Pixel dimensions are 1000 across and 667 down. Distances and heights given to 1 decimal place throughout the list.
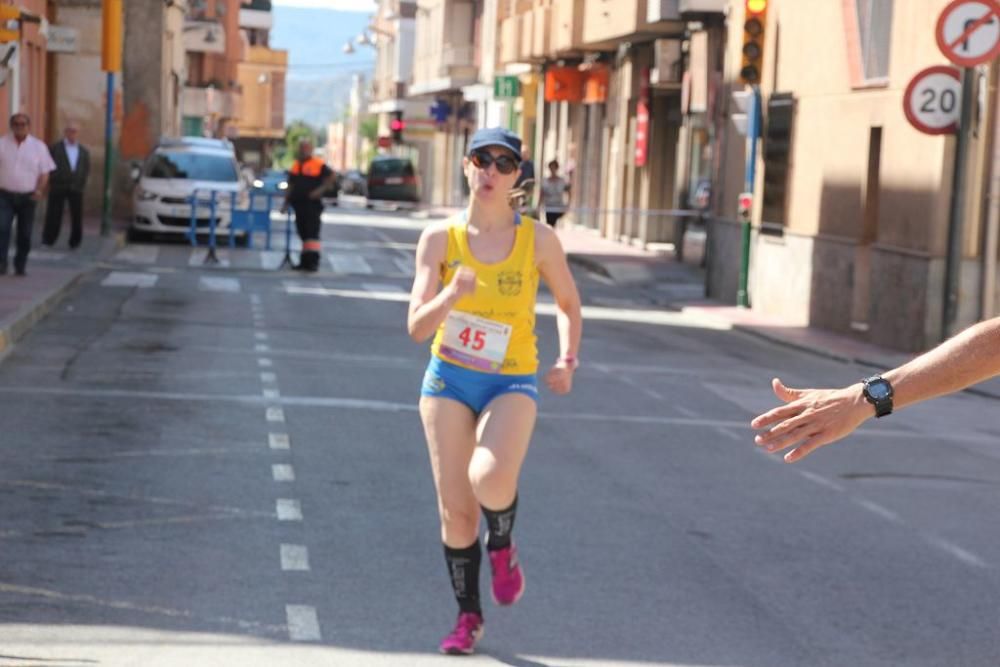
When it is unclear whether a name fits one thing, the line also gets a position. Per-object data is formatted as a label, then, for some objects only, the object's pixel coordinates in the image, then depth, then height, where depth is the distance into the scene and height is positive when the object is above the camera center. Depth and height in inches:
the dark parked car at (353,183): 3747.5 -163.8
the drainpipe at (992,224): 856.9 -40.8
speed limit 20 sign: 839.1 +7.1
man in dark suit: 1215.6 -61.2
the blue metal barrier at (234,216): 1318.9 -80.8
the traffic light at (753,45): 1058.1 +31.3
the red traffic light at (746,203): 1119.5 -48.6
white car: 1382.9 -68.1
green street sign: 2541.8 +11.7
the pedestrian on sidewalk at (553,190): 1682.0 -71.2
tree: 7159.5 -196.8
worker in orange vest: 1159.0 -57.8
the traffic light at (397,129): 3126.2 -55.9
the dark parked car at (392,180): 2881.4 -118.6
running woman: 289.9 -36.8
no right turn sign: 785.6 +31.5
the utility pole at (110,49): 1416.1 +18.4
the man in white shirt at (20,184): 938.1 -48.5
